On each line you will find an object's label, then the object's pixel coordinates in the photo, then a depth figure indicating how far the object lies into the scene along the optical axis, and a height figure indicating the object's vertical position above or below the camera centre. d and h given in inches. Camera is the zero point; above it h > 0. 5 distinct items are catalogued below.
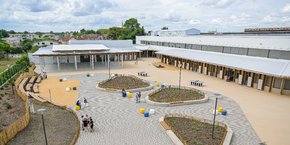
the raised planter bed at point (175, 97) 835.4 -255.8
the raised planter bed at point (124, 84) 1031.3 -249.1
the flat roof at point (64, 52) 1512.4 -122.9
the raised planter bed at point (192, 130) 532.7 -264.7
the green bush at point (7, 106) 790.5 -275.7
